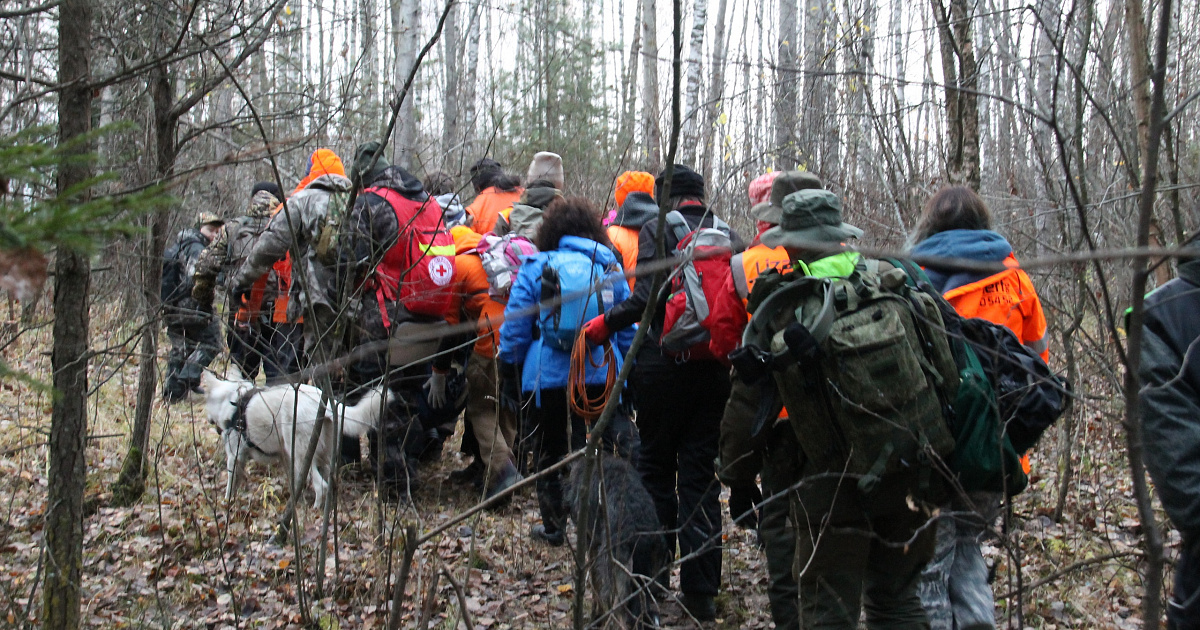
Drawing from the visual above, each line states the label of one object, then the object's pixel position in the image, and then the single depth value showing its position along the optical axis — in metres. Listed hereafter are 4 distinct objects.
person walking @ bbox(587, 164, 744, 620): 4.17
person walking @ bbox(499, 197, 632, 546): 4.62
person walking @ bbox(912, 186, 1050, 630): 3.23
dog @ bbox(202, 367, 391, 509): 5.32
